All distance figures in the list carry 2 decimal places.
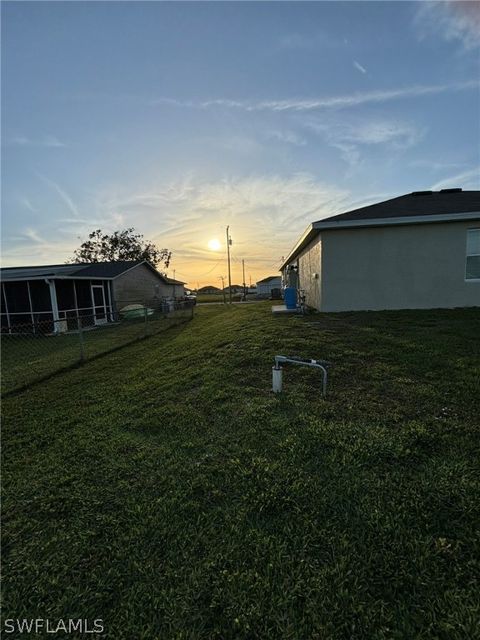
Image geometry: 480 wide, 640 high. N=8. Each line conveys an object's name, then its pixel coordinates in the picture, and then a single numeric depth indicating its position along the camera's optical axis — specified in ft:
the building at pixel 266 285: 172.00
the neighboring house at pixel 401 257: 28.76
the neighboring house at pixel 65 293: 45.21
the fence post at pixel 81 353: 22.70
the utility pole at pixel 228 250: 106.01
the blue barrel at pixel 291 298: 37.35
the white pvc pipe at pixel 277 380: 12.29
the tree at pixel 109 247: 126.21
